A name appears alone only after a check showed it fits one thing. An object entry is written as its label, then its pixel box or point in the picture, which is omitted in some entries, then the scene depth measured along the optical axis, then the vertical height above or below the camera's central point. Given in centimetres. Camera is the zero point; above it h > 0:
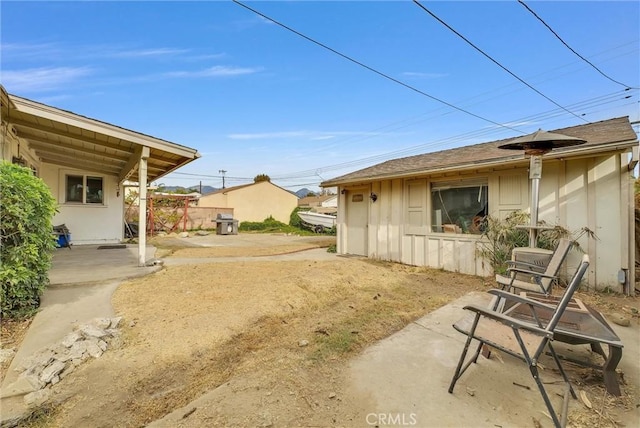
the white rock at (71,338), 267 -118
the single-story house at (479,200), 481 +31
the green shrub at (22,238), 301 -27
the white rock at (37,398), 199 -129
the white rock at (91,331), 285 -117
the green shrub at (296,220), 2410 -53
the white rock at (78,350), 256 -123
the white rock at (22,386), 205 -125
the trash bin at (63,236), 861 -67
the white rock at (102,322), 311 -118
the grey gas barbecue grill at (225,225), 1747 -68
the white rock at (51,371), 224 -125
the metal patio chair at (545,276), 332 -73
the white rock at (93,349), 267 -126
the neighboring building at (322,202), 2890 +152
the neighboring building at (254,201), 2659 +119
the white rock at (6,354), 252 -125
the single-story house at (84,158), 522 +144
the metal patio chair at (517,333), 175 -90
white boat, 2105 -52
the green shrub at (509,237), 514 -42
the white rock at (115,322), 319 -121
